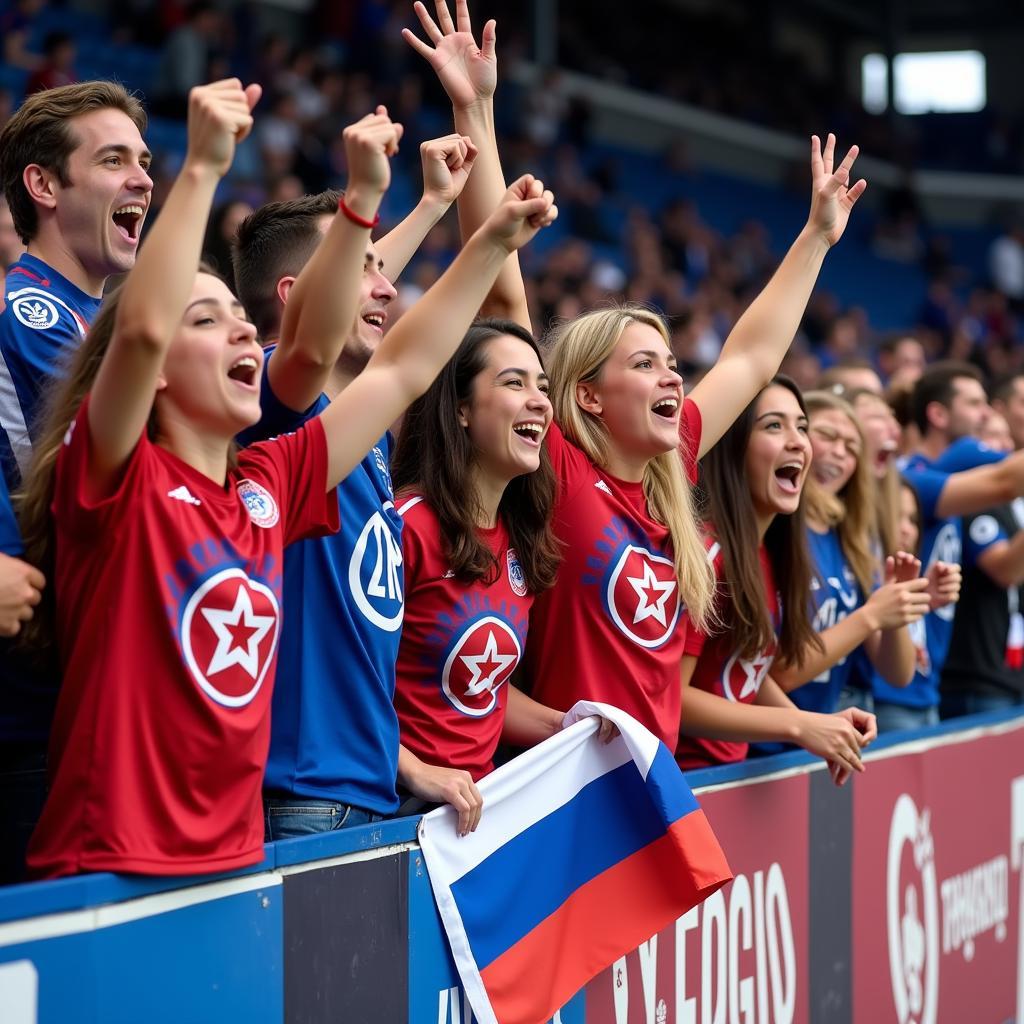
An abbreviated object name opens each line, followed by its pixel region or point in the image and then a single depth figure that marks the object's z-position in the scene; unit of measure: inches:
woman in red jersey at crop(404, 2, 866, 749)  268.7
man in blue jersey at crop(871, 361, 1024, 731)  407.5
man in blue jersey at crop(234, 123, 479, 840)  215.2
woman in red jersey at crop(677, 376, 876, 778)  300.2
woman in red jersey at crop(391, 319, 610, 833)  242.8
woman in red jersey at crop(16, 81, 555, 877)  176.4
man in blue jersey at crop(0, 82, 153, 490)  235.0
